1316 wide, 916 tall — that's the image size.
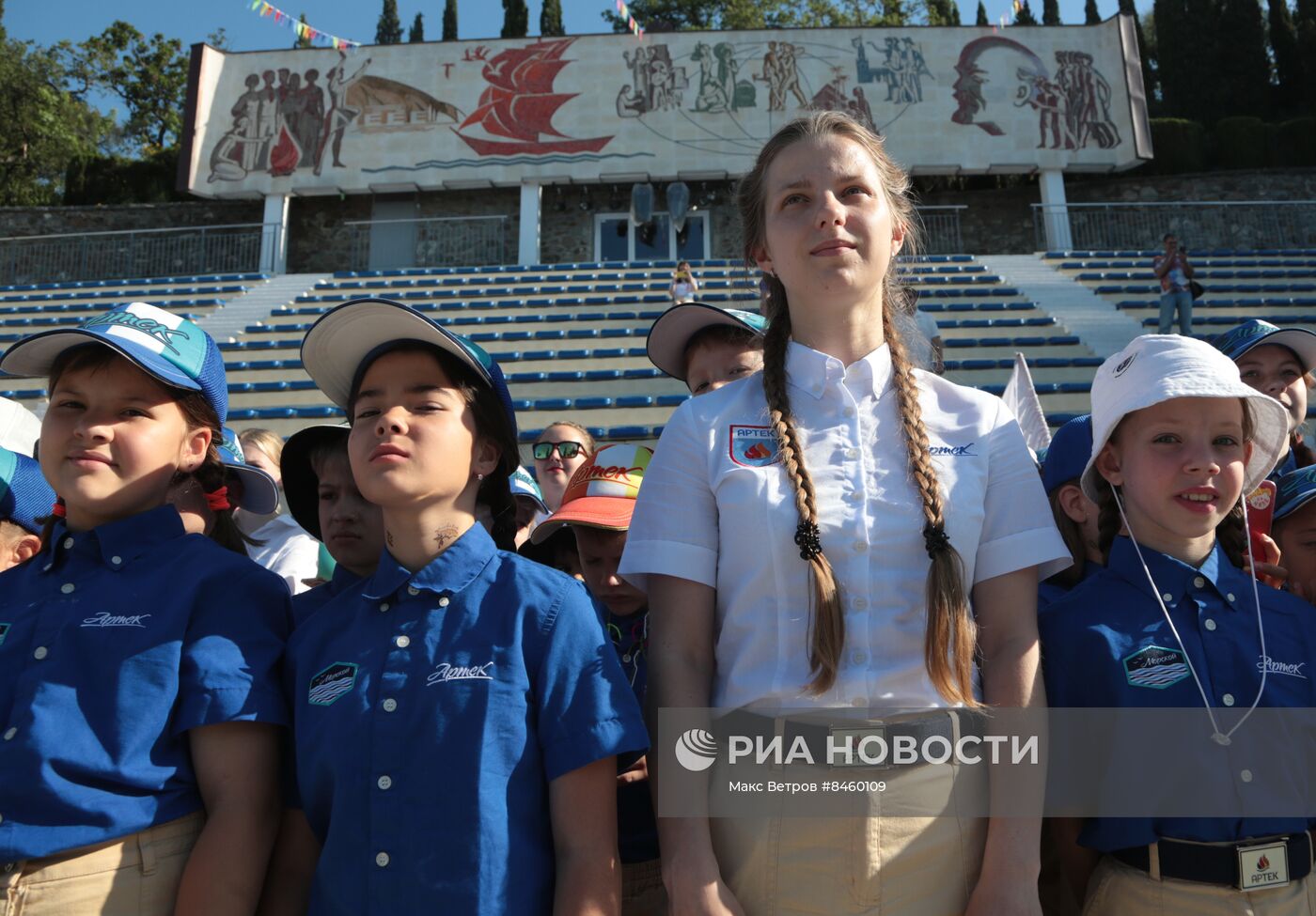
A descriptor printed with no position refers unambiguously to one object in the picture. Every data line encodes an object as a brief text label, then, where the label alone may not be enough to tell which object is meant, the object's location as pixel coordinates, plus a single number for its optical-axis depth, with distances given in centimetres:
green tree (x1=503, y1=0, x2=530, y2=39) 3206
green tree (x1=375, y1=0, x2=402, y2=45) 3719
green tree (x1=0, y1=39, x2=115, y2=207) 2486
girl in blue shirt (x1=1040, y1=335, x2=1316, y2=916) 164
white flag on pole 327
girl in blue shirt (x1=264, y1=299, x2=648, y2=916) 148
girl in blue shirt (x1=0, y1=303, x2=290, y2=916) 152
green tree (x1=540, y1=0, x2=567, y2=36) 3247
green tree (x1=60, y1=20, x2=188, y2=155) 2881
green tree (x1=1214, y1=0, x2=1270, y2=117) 2783
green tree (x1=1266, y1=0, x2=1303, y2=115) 2850
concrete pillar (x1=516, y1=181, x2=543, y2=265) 1808
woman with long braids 142
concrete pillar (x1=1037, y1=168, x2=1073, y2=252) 1764
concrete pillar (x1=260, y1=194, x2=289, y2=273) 1816
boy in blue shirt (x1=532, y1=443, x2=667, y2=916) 192
